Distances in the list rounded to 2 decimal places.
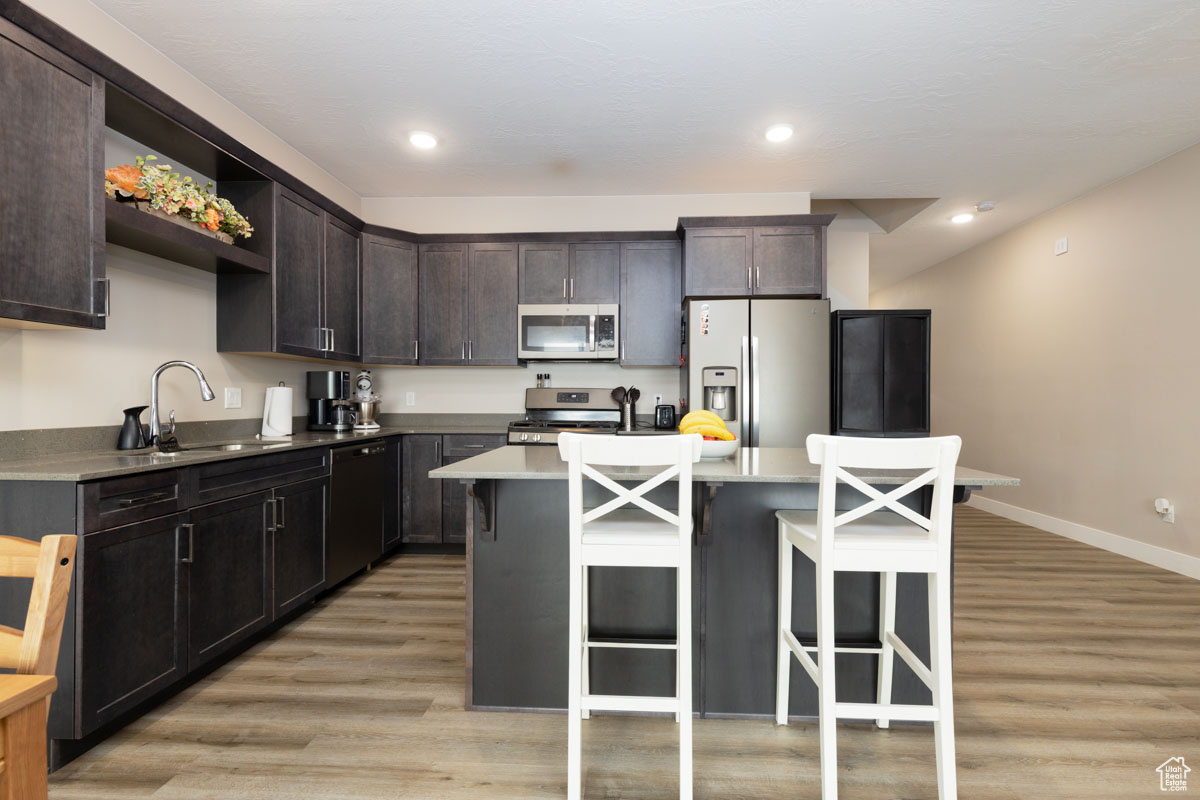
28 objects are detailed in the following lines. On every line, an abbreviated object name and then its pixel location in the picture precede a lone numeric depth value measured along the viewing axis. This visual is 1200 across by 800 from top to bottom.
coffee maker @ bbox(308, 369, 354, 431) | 4.00
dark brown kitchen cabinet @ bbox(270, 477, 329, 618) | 2.80
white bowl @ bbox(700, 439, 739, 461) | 2.16
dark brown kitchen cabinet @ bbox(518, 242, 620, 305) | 4.39
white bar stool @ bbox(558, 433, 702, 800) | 1.63
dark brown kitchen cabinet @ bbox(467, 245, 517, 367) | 4.44
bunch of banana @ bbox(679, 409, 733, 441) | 2.22
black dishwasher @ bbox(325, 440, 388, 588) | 3.31
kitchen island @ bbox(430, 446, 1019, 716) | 2.09
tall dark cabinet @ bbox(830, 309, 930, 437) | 4.54
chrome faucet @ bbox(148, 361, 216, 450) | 2.57
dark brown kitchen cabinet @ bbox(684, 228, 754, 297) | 4.13
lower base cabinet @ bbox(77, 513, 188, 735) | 1.80
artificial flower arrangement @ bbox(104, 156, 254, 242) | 2.35
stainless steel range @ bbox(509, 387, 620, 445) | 4.43
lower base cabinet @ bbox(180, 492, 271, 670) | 2.25
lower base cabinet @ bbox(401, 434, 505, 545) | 4.16
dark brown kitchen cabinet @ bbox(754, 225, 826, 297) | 4.12
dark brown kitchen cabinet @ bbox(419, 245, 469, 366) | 4.46
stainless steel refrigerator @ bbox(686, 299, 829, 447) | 3.93
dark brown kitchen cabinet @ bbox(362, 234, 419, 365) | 4.27
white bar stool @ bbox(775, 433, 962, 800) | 1.56
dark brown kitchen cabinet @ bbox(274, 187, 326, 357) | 3.29
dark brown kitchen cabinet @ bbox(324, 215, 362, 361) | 3.82
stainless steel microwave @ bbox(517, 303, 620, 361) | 4.37
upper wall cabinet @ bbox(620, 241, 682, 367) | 4.37
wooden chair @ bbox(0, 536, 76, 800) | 0.77
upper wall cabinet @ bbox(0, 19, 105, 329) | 1.84
